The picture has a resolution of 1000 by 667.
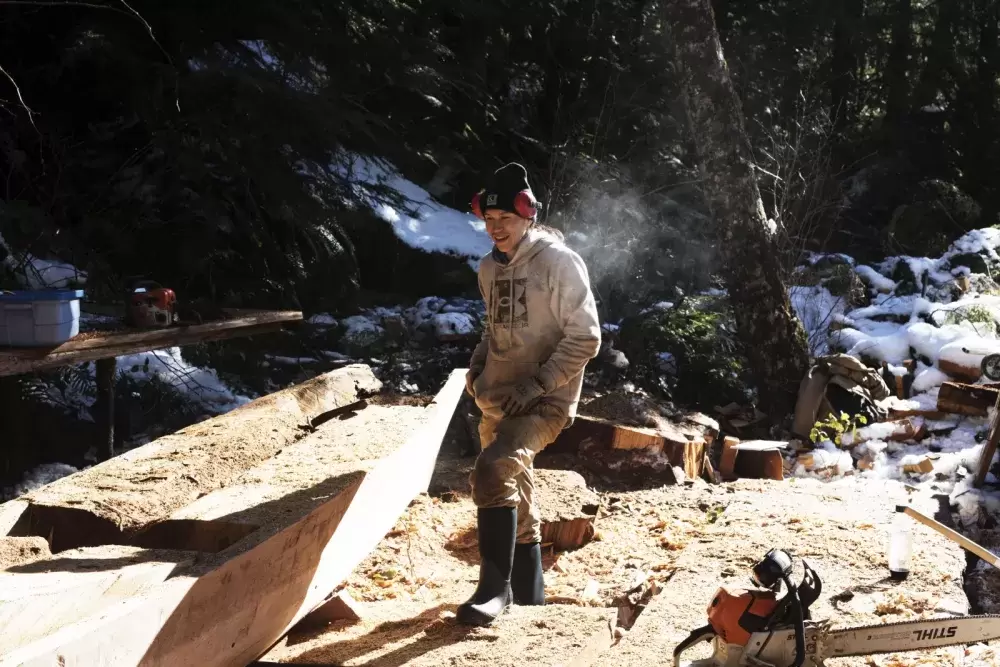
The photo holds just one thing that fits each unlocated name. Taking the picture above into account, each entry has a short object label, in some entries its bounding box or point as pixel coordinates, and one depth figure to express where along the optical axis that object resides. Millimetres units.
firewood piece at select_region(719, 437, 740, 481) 7672
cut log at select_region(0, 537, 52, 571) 3244
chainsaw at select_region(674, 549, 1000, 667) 2781
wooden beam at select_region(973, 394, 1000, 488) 6410
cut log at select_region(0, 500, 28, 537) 3716
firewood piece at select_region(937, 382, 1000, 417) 7320
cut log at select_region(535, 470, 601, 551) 5688
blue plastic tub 5477
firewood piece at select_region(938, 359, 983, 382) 8266
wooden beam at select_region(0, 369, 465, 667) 2500
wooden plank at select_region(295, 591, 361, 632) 4262
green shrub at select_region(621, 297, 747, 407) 9047
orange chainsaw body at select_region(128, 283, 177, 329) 6594
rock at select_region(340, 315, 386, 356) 10031
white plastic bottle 4387
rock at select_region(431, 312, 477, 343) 10078
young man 4102
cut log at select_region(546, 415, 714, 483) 7082
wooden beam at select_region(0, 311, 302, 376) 5375
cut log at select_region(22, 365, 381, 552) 3891
